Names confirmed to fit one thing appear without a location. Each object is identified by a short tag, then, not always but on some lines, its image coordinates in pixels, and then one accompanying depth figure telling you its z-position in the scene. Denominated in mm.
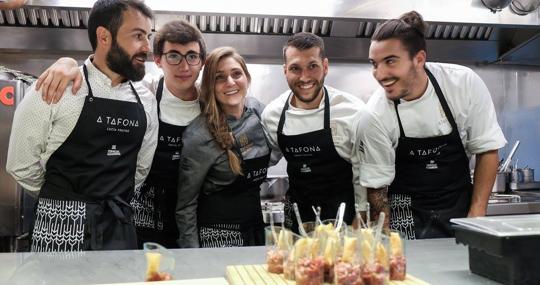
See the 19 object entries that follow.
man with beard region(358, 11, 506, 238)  2209
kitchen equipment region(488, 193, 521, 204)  3145
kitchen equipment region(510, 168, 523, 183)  3654
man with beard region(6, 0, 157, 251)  1847
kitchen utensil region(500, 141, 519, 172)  3654
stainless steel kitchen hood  2982
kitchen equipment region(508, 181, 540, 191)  3633
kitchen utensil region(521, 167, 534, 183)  3705
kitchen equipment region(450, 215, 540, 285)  1180
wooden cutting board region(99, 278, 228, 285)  1188
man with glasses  2234
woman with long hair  2199
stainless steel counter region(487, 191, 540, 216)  3057
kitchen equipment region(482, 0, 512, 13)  3185
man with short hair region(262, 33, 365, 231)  2311
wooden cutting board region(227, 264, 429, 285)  1214
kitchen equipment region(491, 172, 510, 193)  3533
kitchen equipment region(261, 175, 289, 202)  3420
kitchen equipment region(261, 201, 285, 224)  2840
